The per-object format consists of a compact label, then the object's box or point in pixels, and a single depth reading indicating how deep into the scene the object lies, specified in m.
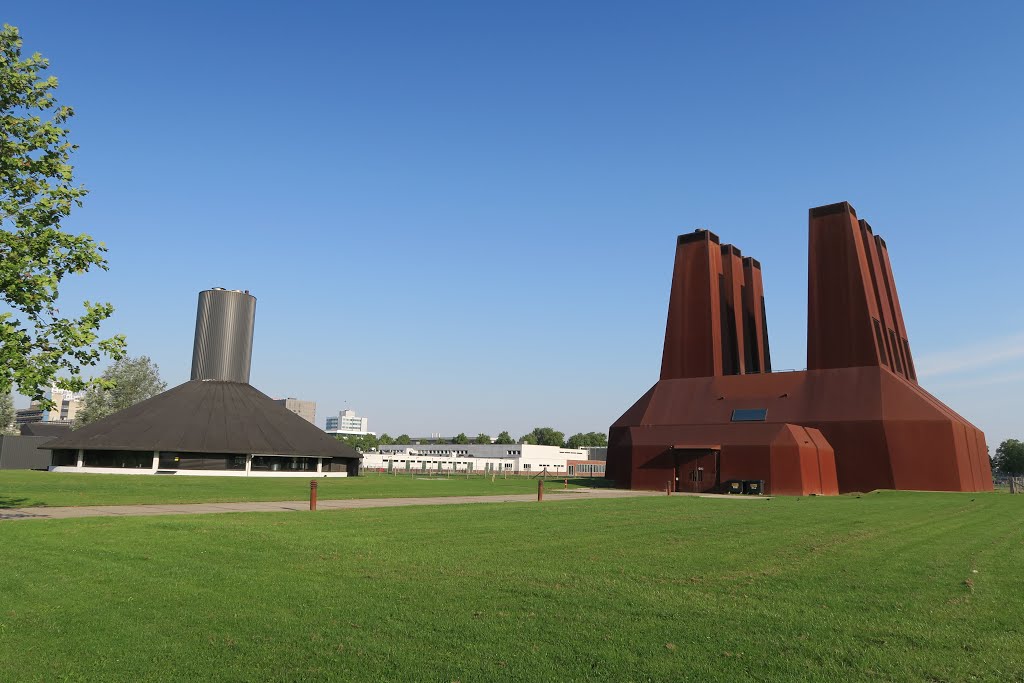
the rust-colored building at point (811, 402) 49.16
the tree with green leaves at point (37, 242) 17.45
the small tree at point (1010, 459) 169.70
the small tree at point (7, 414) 87.75
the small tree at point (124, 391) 87.53
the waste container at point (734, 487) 47.12
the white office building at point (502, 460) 130.25
